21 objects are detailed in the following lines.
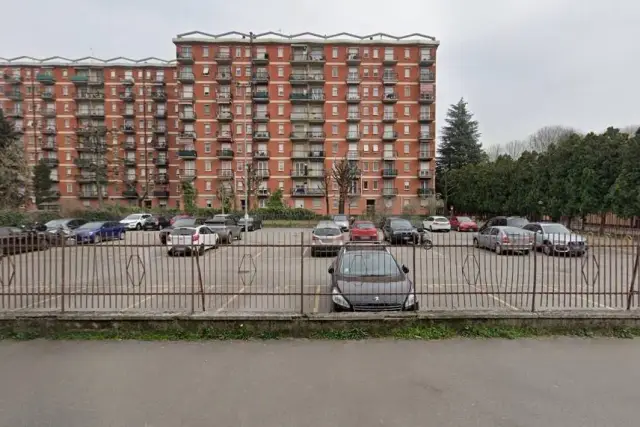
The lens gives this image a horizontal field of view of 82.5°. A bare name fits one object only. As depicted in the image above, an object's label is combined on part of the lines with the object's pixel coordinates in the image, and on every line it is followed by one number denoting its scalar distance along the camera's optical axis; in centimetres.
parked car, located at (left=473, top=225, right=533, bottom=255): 1725
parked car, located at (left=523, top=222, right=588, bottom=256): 1777
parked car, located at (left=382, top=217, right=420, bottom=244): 2169
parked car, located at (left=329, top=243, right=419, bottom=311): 647
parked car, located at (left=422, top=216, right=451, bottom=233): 3394
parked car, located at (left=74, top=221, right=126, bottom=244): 2386
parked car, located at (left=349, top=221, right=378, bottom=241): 2180
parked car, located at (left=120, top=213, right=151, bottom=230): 3562
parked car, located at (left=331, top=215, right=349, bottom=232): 3178
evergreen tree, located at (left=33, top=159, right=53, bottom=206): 5312
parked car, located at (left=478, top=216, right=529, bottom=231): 2638
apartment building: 5631
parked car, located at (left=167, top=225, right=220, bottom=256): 1822
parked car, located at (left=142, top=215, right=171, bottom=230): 3697
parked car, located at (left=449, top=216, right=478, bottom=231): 3544
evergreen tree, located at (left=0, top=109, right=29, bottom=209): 3209
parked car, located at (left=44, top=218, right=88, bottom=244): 2450
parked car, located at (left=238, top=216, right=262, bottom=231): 3287
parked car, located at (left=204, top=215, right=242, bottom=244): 2311
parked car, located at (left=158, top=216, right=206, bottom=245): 2013
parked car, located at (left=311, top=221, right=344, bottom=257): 1805
